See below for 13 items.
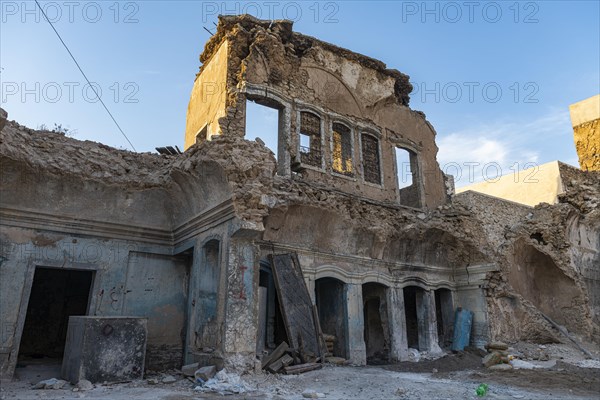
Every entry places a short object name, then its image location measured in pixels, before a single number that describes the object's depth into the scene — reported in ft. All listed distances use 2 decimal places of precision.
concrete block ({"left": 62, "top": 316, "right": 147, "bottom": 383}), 22.45
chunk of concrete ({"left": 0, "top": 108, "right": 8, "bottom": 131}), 21.07
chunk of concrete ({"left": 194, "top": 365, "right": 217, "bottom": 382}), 23.22
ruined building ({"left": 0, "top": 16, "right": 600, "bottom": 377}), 27.68
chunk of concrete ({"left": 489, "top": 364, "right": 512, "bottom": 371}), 30.29
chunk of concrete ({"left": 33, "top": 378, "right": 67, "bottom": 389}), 21.84
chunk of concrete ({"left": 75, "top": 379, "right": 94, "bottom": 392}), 21.18
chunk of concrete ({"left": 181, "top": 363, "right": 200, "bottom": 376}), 24.93
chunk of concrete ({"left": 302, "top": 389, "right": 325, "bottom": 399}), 20.37
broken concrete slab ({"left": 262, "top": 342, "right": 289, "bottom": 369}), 26.55
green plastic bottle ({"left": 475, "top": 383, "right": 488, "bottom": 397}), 21.26
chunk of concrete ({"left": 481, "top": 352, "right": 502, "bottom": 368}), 31.81
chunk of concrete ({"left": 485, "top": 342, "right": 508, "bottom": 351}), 36.95
